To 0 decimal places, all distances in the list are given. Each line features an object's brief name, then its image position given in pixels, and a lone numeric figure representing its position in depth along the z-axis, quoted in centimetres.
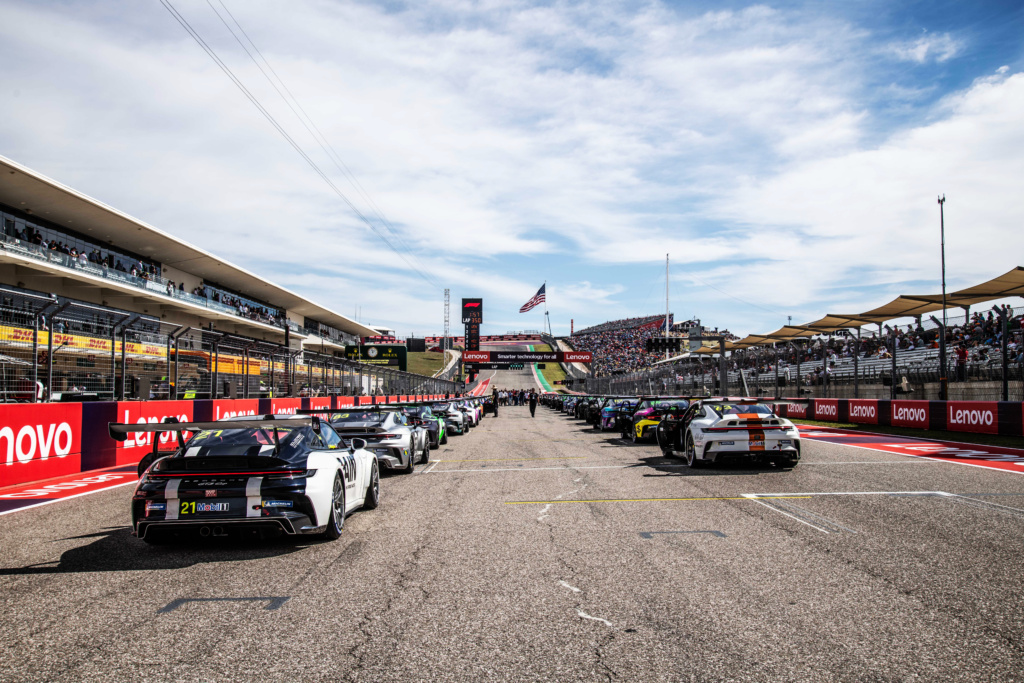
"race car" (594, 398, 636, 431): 2350
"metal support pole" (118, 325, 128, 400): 1362
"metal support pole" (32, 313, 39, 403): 1159
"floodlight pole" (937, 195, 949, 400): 1986
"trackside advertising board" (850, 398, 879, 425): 2288
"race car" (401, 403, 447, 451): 1813
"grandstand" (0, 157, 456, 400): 1186
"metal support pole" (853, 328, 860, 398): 2446
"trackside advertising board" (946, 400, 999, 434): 1748
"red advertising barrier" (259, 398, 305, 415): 1994
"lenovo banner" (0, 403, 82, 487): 1053
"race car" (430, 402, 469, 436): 2486
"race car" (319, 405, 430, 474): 1246
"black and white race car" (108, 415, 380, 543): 619
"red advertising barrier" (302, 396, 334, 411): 2405
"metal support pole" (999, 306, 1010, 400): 1691
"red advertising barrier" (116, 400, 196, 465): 1345
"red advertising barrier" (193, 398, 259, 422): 1606
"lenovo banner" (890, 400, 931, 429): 2011
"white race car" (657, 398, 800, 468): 1206
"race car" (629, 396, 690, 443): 1864
